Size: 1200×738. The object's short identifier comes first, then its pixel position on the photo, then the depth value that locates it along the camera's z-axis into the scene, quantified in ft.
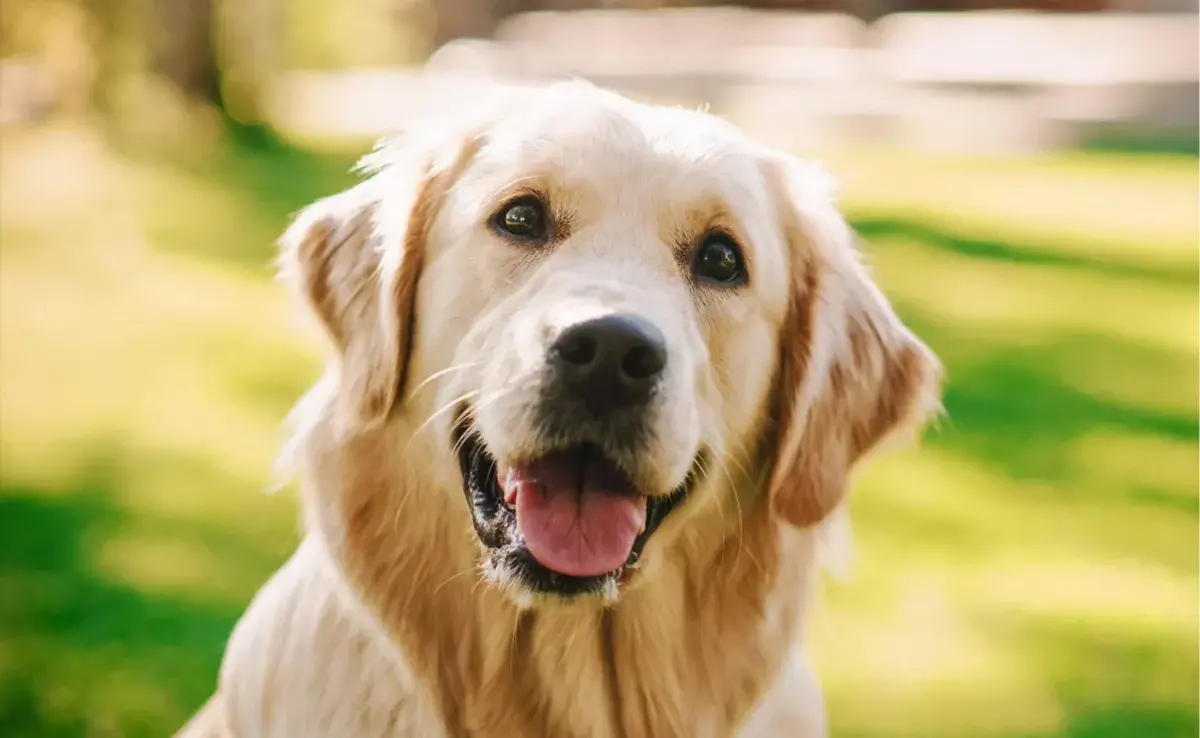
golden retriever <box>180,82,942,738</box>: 6.91
